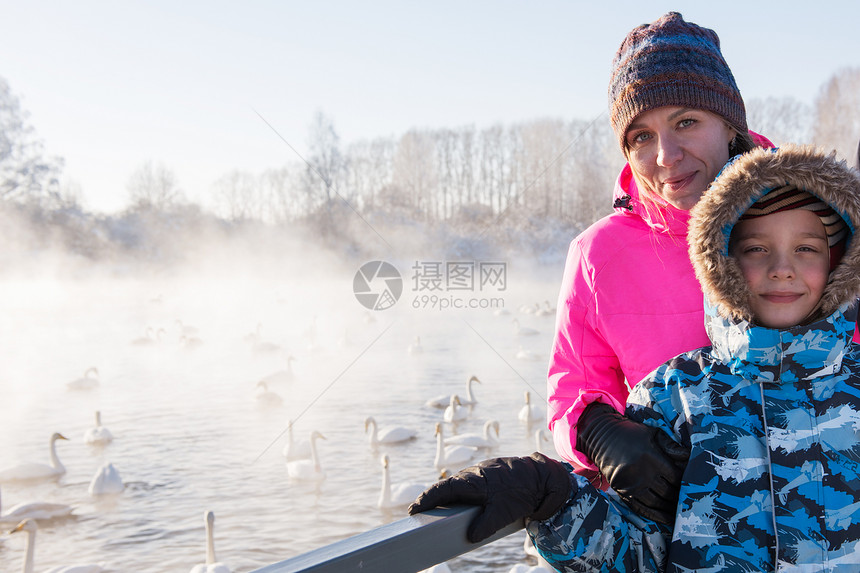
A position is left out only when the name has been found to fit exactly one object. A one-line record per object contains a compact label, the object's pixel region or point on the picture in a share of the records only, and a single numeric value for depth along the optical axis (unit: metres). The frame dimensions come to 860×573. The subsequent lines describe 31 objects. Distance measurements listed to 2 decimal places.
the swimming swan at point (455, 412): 8.21
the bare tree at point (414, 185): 26.75
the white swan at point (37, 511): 5.54
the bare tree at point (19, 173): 18.77
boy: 0.97
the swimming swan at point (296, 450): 7.23
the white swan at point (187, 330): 15.52
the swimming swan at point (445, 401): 8.93
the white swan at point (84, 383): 10.52
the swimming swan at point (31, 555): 4.54
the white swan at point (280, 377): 10.74
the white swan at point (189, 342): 14.35
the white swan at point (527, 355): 11.28
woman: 1.30
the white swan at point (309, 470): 6.61
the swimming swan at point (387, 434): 7.46
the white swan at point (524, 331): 14.08
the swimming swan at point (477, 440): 7.02
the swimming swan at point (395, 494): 5.71
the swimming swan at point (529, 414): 7.97
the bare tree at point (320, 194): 24.44
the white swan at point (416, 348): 13.08
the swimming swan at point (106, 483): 6.28
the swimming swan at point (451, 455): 6.54
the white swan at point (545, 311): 16.91
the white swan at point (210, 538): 4.89
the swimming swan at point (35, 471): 6.70
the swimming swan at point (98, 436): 7.86
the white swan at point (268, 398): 9.55
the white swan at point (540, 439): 6.95
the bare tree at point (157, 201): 25.09
